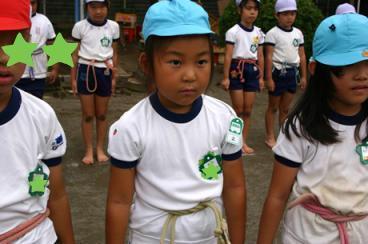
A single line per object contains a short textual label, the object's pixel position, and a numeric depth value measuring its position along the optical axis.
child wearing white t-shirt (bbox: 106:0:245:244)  1.96
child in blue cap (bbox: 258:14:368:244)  2.10
